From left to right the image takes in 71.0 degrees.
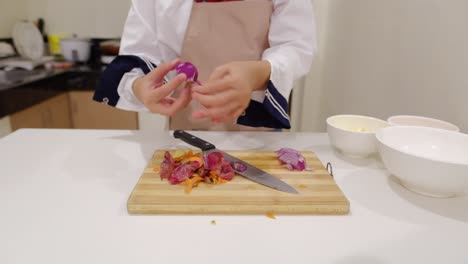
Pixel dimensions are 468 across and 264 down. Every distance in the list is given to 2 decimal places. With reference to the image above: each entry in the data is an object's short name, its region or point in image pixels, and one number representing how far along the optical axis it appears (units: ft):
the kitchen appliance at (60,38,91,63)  5.68
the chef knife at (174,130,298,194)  1.63
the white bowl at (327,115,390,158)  1.99
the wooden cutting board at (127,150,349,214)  1.49
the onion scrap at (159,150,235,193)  1.65
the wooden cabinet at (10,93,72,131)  4.26
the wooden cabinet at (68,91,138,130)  5.26
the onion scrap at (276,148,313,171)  1.84
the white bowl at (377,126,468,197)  1.46
